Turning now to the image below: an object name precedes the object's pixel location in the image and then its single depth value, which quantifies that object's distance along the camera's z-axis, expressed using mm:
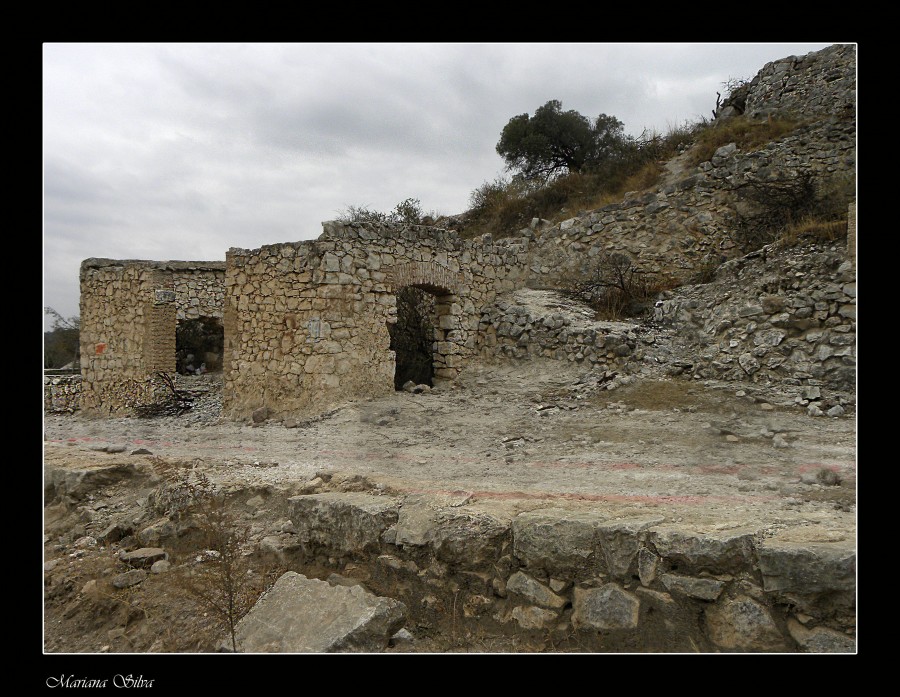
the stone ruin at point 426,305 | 7801
